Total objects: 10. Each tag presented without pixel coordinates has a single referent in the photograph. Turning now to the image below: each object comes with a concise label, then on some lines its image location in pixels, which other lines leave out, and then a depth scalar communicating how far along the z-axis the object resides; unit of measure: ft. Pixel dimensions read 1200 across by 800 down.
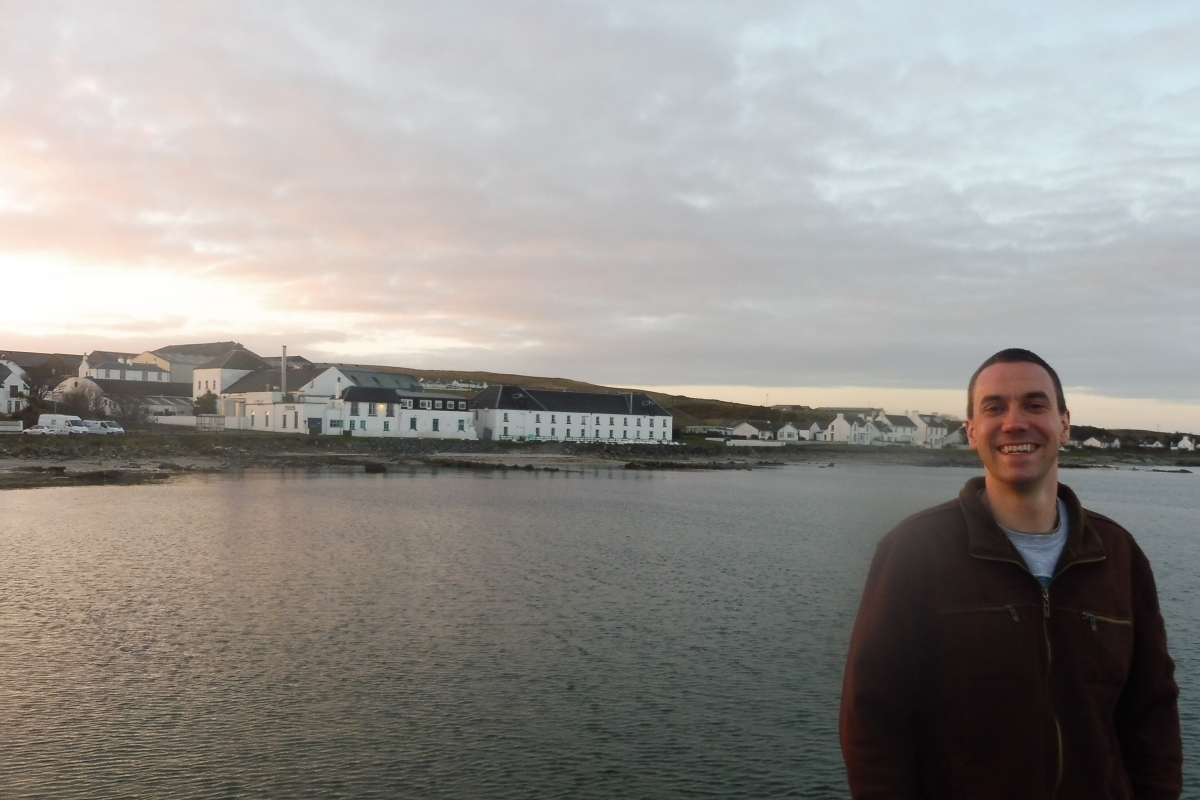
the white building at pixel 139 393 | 258.80
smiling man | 10.52
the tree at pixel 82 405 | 241.96
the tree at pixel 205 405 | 271.49
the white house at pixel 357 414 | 250.57
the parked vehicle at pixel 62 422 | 210.59
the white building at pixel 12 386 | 266.16
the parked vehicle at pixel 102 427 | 215.72
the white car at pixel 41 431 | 202.10
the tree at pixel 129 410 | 247.17
